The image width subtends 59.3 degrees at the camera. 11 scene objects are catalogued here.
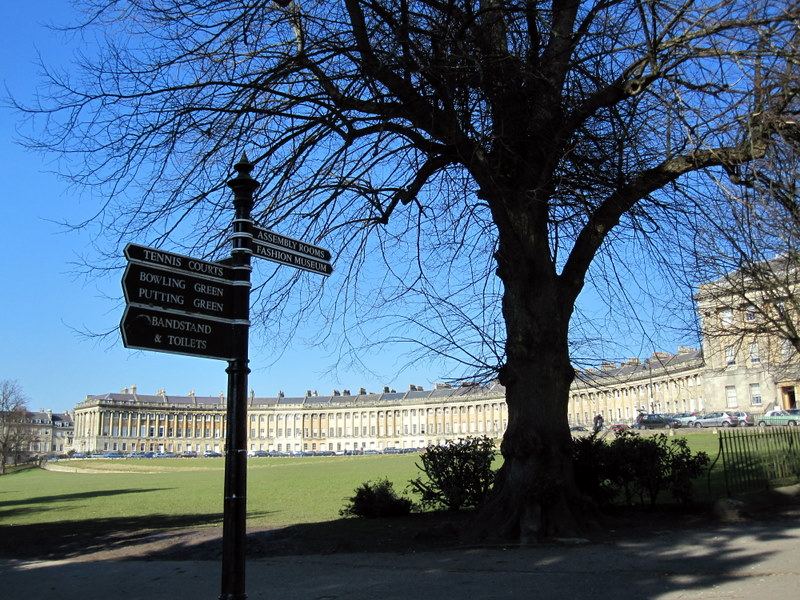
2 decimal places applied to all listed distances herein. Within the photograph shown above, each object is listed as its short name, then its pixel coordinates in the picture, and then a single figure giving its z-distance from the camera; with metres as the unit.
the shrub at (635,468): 11.07
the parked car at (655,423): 49.91
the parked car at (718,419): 50.20
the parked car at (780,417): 41.47
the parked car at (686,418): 54.36
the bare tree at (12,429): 82.69
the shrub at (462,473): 12.80
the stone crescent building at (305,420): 138.25
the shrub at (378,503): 12.97
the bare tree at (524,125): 8.03
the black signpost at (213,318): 3.95
